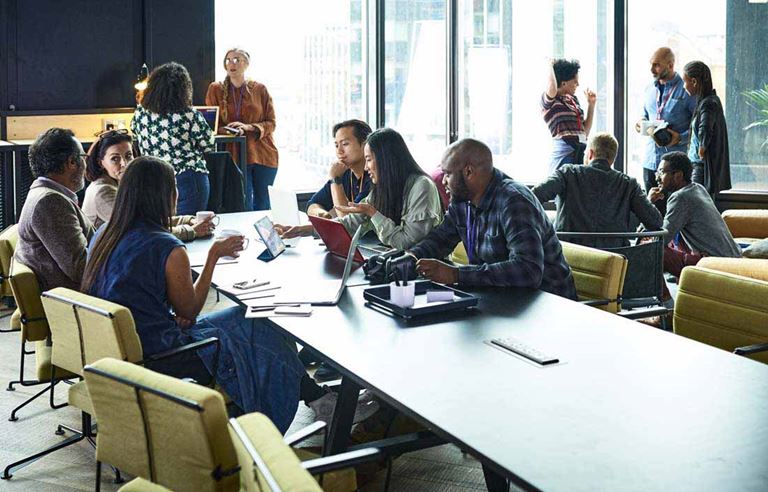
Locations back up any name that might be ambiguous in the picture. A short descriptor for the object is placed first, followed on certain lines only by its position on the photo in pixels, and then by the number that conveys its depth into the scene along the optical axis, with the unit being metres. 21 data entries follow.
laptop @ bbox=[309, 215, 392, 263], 4.21
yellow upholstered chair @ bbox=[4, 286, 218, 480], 3.00
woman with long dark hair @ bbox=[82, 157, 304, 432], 3.38
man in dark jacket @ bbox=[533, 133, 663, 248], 5.49
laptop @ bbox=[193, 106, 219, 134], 7.91
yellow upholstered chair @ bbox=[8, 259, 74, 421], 3.83
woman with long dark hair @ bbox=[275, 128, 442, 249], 4.50
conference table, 1.89
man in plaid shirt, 3.54
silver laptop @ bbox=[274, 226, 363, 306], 3.39
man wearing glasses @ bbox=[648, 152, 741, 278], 5.62
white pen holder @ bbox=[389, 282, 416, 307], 3.14
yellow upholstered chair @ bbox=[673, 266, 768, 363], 3.31
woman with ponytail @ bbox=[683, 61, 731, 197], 7.68
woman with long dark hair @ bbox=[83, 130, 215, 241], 4.80
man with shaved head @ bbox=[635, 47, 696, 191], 8.07
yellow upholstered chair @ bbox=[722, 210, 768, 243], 6.91
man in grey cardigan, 4.11
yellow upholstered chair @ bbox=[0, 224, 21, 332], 4.34
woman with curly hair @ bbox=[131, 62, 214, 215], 6.34
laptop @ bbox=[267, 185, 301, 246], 4.93
